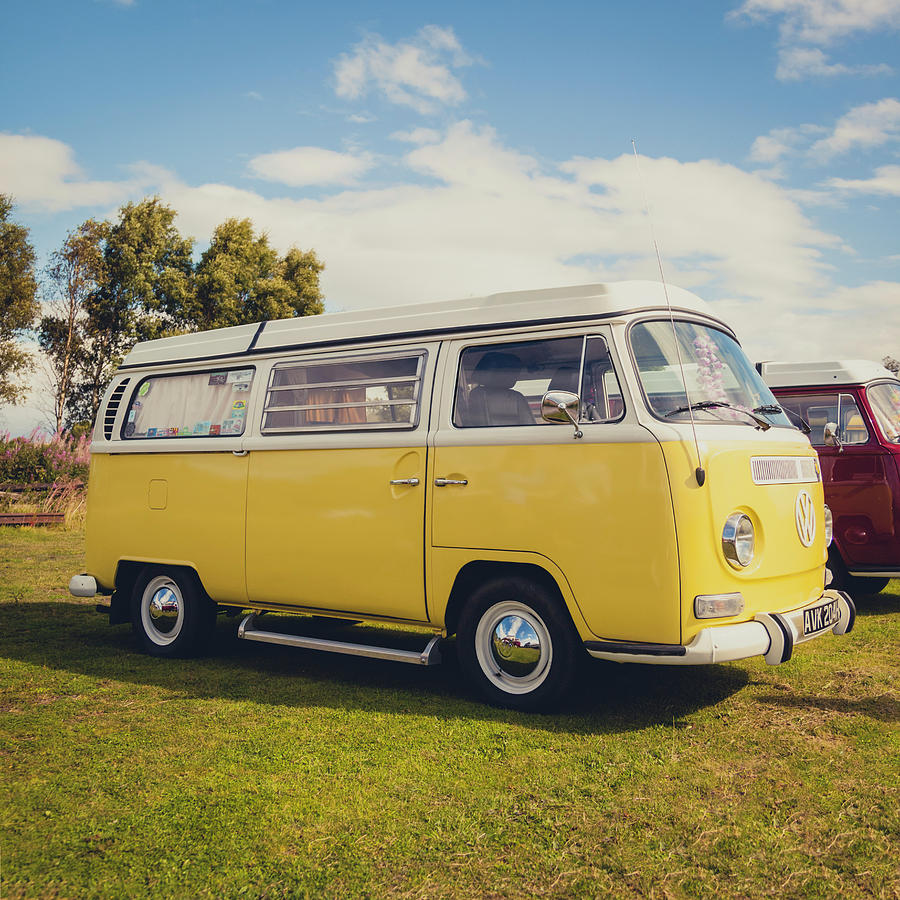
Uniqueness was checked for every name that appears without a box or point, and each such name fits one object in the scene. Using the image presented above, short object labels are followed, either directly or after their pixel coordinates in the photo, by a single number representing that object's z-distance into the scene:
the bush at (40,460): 17.11
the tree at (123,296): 29.88
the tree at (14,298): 28.64
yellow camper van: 4.70
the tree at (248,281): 32.16
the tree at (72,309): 29.02
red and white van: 8.33
